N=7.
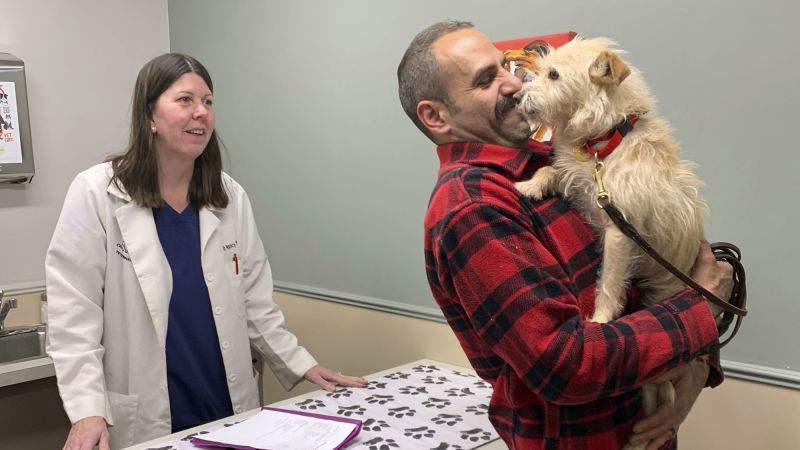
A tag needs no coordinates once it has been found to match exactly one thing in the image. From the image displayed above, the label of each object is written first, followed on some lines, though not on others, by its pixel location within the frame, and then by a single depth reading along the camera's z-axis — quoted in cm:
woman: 189
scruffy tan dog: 119
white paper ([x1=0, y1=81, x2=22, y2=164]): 295
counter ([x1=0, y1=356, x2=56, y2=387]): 227
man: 103
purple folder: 162
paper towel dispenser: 295
